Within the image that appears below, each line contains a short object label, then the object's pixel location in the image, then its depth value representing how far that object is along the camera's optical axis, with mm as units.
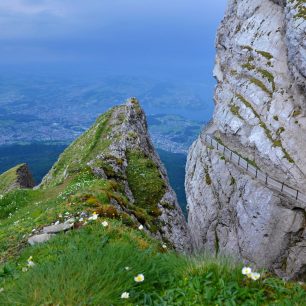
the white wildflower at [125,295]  6124
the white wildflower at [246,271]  6548
